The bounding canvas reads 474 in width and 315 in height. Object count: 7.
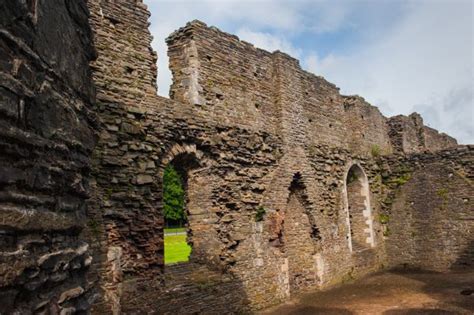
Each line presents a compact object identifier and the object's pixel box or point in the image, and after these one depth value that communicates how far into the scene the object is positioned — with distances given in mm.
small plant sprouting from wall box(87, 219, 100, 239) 6352
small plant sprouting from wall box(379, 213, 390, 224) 15805
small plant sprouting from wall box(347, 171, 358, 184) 15355
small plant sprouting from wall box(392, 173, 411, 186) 15750
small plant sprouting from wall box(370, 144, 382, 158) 16188
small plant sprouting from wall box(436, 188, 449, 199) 14618
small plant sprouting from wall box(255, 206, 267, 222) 9734
